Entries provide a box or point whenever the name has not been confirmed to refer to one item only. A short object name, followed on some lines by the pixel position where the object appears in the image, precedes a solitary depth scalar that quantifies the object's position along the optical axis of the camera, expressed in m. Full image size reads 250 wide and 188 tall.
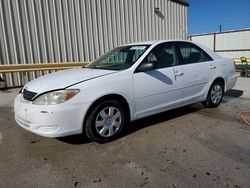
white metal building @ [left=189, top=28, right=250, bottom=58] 12.73
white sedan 2.99
